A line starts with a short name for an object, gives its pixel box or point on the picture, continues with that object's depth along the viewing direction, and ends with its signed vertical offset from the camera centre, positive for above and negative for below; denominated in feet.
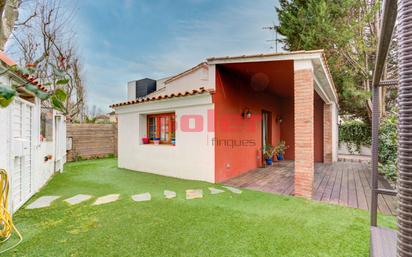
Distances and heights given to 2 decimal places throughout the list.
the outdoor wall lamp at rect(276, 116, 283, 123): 39.55 +2.07
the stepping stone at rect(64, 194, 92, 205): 16.57 -5.51
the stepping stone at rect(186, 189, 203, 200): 17.69 -5.47
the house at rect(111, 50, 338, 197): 17.70 +1.31
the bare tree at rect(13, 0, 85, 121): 36.99 +18.58
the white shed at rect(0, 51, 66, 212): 13.55 -1.18
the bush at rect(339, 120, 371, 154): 43.78 -1.06
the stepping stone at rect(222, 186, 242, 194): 18.93 -5.46
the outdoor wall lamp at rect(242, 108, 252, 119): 27.53 +2.12
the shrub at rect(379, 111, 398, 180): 19.34 -2.02
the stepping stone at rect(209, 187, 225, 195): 18.90 -5.45
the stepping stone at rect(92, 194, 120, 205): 16.52 -5.50
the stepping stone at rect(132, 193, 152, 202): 17.07 -5.47
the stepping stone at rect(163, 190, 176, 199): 17.68 -5.47
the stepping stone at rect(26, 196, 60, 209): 15.75 -5.52
